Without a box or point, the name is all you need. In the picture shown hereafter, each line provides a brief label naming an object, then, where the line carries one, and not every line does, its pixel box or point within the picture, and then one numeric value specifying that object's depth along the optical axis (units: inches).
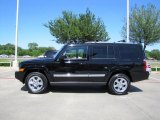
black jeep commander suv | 211.2
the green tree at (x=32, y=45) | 3597.9
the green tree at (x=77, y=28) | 685.6
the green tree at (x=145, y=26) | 606.8
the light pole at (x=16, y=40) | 524.2
